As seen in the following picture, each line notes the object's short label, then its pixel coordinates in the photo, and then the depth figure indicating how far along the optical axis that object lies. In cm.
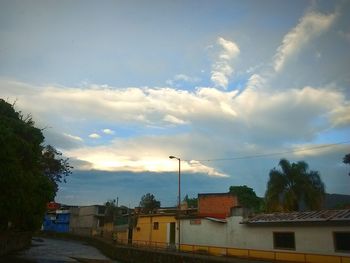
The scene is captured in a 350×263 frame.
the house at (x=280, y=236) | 2425
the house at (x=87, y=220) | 8012
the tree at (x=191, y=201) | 9266
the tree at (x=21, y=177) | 2566
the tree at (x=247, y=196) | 7569
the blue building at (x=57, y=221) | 9313
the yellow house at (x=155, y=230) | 4175
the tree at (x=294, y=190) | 3878
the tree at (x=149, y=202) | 8369
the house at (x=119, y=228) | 5375
